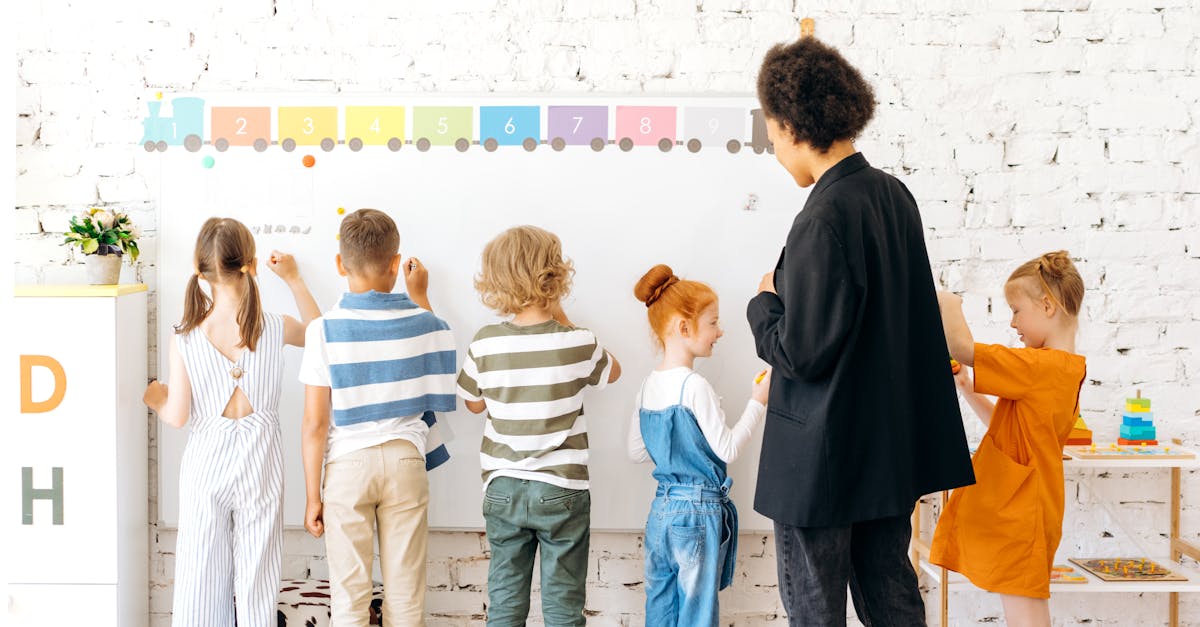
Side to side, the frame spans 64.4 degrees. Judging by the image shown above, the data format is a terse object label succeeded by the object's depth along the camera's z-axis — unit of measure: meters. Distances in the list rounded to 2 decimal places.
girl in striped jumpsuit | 2.23
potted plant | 2.42
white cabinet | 2.31
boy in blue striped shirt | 2.16
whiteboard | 2.51
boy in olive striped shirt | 2.14
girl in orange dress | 2.05
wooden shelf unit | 2.27
